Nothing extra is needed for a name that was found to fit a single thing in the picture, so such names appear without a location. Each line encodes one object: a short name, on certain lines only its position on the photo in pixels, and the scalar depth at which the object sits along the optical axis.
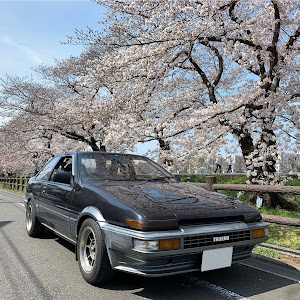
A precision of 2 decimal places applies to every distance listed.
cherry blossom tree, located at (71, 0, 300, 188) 6.77
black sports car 2.40
